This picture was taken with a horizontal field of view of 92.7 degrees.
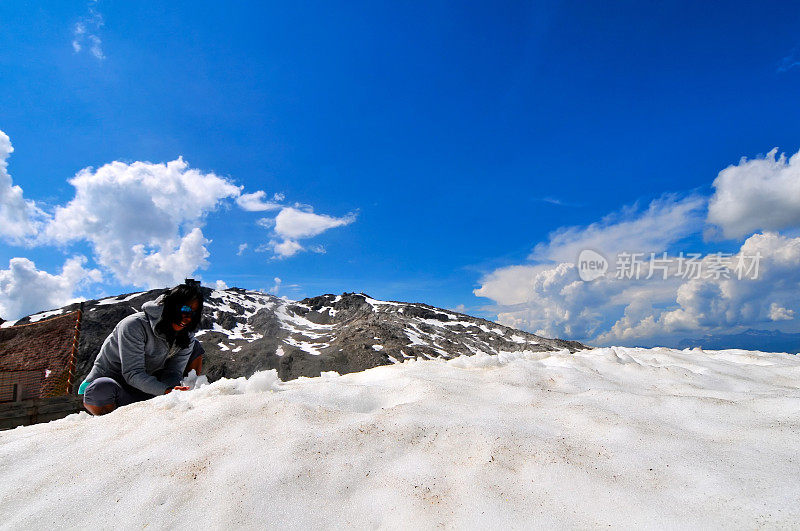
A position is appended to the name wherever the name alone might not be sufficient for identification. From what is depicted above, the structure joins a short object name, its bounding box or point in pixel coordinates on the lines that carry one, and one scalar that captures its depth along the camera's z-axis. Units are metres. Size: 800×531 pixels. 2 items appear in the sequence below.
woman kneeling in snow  4.93
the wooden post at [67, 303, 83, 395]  8.86
